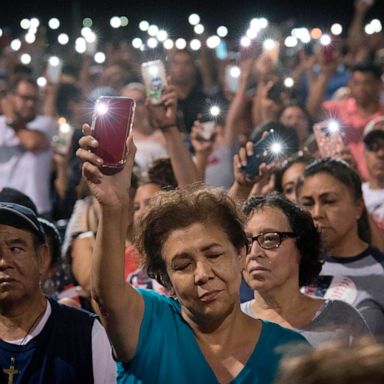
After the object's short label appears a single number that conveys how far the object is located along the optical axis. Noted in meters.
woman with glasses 3.86
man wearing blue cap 3.49
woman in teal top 2.84
